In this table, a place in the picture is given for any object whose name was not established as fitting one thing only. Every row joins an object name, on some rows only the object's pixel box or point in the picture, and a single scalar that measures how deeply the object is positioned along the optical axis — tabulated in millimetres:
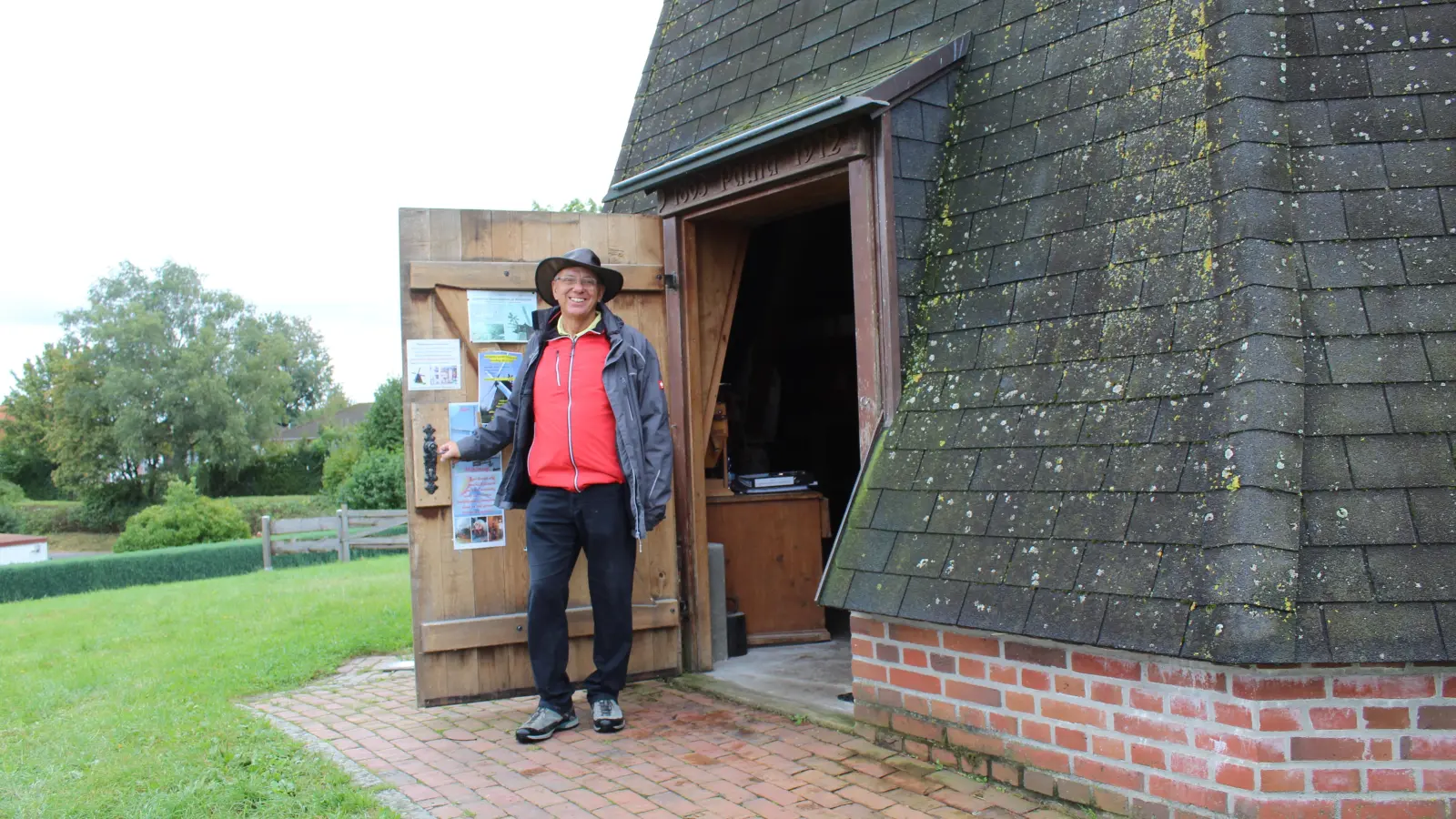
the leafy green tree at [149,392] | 49000
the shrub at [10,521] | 41781
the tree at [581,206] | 26250
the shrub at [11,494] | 48050
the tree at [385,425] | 34688
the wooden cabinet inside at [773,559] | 5973
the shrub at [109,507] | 48719
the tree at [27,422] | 53312
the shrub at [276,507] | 38844
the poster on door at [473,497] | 4816
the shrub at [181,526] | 23797
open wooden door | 4770
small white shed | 26625
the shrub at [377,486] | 25594
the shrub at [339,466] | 38375
